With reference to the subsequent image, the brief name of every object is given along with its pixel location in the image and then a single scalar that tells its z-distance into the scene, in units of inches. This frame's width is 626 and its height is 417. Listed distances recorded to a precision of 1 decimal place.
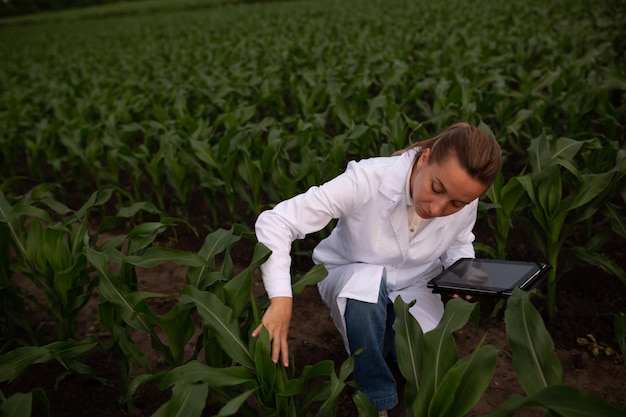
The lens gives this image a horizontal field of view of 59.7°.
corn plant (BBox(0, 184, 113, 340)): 93.0
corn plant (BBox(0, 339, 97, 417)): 53.8
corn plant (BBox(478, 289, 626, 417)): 52.5
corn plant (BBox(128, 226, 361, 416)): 61.6
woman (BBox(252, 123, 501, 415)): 71.2
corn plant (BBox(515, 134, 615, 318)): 96.3
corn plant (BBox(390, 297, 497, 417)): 56.4
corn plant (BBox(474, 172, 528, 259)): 102.8
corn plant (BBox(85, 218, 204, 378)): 76.8
